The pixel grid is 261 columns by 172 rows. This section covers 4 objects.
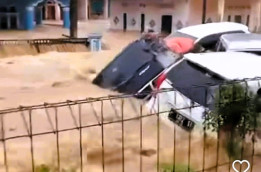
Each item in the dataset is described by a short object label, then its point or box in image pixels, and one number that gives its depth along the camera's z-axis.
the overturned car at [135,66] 5.26
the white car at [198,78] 3.38
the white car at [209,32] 6.07
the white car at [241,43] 5.02
